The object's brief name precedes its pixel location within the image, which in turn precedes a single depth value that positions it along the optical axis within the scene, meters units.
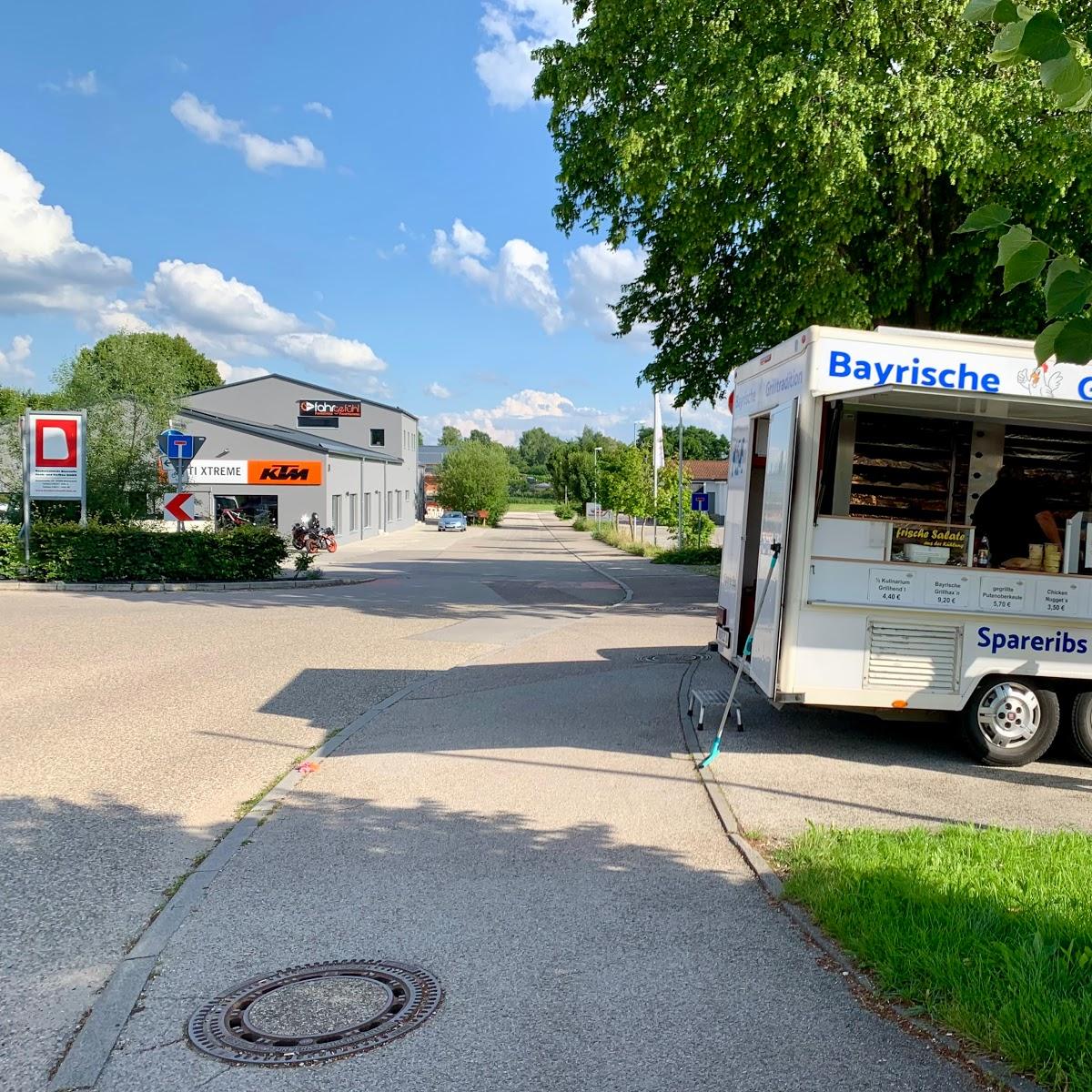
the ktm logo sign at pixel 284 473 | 46.81
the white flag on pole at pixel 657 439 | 46.59
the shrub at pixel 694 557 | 33.94
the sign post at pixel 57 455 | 23.92
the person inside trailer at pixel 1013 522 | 8.22
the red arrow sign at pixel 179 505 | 23.21
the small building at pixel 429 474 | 93.38
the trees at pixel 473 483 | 84.44
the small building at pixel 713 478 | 90.62
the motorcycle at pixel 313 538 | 40.59
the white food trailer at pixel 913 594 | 7.57
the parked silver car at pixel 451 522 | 71.50
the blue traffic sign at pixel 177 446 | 22.91
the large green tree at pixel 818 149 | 13.45
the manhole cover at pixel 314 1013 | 3.70
